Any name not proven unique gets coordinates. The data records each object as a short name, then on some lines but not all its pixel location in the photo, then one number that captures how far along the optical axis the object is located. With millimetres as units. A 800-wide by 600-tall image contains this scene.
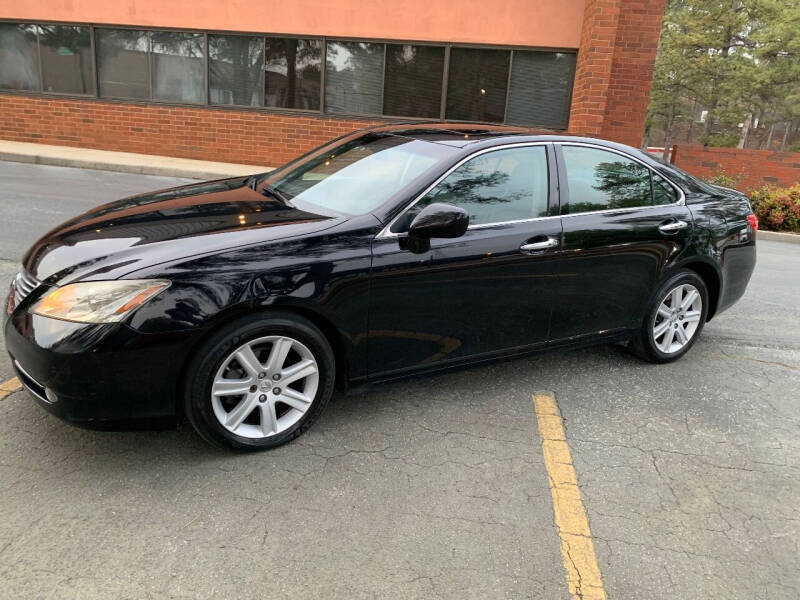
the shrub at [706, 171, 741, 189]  12742
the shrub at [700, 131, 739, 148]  25844
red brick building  12234
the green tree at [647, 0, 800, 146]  21578
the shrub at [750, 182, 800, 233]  11000
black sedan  2744
